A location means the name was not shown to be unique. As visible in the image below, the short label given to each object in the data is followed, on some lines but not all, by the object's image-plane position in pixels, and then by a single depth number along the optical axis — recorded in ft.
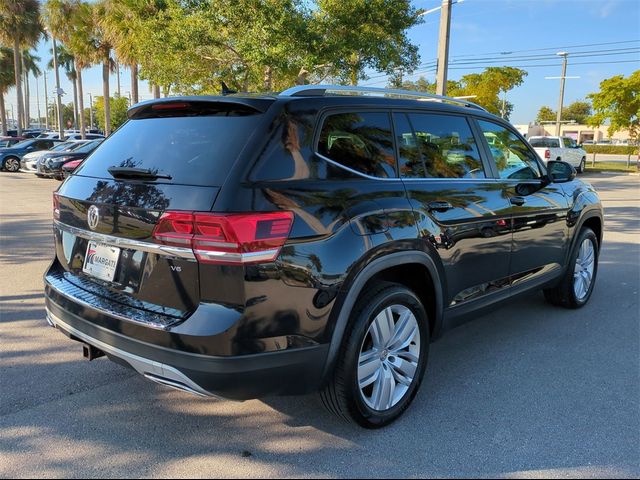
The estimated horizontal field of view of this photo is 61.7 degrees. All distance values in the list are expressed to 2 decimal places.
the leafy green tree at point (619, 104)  90.53
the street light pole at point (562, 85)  105.70
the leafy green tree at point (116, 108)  197.16
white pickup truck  79.30
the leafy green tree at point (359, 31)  43.93
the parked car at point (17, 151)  73.82
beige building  284.82
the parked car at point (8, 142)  82.51
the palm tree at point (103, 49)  82.02
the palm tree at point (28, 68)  188.07
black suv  7.82
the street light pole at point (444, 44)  35.73
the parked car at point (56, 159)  59.31
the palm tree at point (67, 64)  199.41
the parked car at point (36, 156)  65.82
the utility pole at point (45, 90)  259.95
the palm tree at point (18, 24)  111.75
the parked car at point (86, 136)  95.45
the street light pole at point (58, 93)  107.14
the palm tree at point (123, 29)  51.46
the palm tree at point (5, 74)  152.46
